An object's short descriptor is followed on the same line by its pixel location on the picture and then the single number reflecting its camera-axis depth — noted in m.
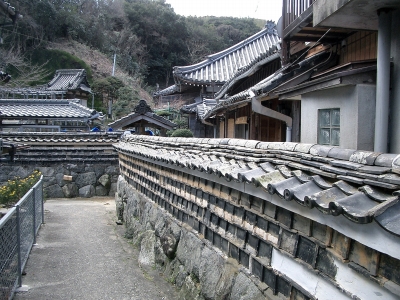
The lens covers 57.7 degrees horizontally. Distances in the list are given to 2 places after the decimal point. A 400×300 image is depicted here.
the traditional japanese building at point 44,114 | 20.91
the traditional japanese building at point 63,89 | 30.25
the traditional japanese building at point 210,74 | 20.16
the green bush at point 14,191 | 11.41
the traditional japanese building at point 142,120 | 16.36
